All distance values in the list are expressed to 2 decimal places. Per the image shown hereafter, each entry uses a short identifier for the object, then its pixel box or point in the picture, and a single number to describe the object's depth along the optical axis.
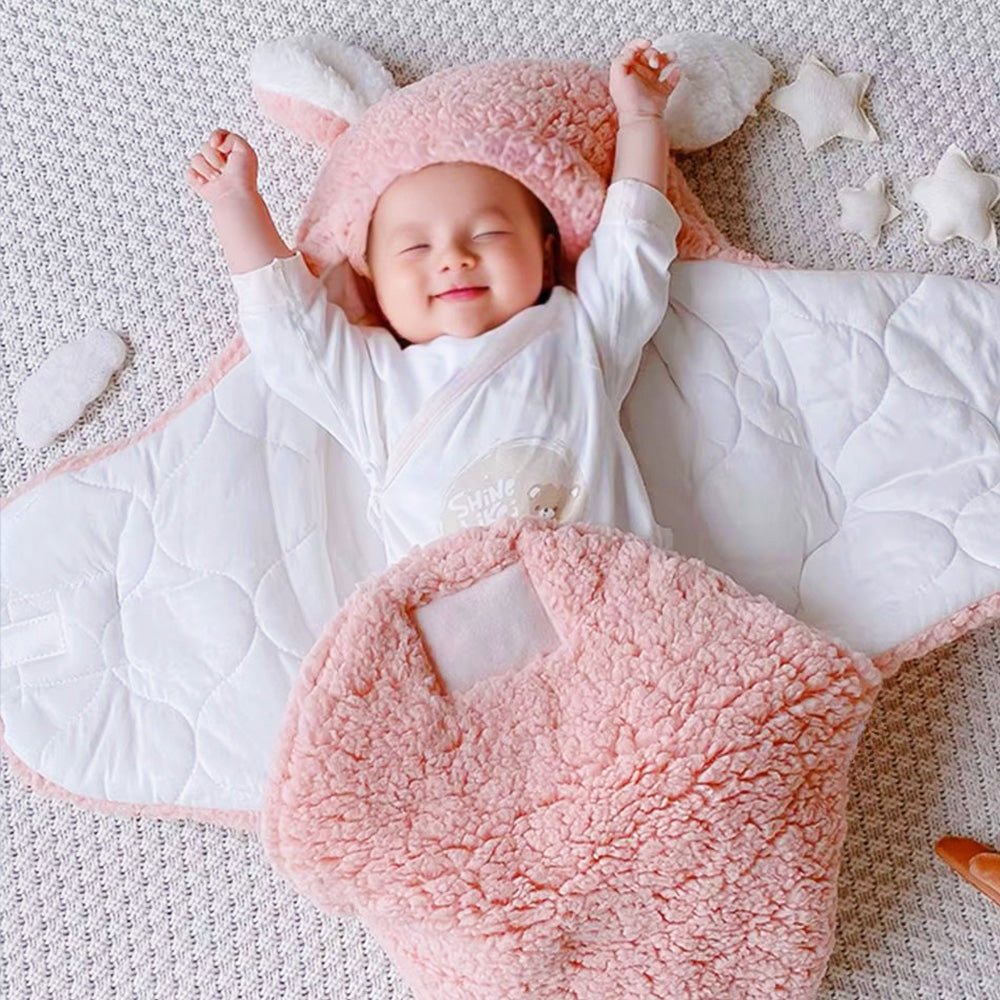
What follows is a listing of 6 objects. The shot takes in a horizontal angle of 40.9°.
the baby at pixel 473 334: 1.09
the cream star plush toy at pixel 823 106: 1.24
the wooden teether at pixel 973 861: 1.07
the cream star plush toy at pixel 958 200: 1.21
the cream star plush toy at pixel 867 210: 1.23
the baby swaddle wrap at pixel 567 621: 1.00
